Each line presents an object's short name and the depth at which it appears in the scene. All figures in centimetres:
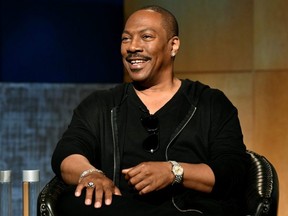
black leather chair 544
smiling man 542
